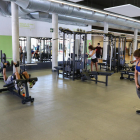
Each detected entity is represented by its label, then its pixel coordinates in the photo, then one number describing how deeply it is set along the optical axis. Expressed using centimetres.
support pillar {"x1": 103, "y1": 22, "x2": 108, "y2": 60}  1100
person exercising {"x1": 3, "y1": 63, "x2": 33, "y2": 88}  389
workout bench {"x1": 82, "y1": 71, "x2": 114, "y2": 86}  566
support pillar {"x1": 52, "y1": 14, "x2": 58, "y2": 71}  830
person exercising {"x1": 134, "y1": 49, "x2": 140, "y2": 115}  287
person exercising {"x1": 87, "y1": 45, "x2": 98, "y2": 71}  705
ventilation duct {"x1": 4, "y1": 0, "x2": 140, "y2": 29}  631
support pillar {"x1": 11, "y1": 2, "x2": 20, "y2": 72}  662
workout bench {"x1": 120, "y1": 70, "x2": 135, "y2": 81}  618
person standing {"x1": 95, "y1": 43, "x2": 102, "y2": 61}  937
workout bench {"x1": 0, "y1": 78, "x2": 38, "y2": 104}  369
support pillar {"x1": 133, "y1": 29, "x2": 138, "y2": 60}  1391
